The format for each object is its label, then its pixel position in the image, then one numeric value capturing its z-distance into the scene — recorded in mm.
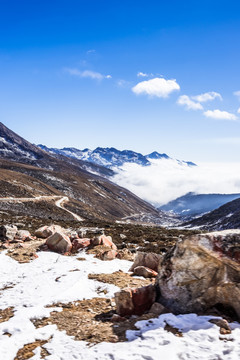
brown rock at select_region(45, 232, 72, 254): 23344
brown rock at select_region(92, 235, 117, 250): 24331
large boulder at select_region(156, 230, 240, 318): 9500
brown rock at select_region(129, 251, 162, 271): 17156
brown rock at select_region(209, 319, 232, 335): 8016
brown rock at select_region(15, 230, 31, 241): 27416
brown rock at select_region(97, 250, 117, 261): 20541
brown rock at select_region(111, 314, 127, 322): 9440
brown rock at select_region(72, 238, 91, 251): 23859
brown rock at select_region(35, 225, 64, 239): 29000
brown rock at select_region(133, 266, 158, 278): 15695
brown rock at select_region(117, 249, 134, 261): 21255
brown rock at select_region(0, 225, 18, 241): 26500
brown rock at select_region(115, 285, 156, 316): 9984
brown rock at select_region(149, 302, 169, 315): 9695
